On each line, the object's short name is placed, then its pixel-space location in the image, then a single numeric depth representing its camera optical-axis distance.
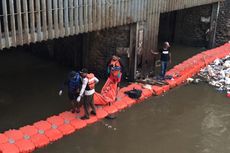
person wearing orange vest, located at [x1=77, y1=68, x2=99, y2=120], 9.98
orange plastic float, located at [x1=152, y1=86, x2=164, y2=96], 12.53
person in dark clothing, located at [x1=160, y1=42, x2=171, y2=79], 13.08
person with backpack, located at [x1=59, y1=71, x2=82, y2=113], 10.03
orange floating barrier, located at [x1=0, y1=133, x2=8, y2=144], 9.07
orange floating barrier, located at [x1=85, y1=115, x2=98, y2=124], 10.43
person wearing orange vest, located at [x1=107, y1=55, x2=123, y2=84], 11.15
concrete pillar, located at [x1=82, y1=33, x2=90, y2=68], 13.19
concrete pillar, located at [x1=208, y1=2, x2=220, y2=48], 17.45
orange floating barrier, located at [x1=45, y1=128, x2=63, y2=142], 9.52
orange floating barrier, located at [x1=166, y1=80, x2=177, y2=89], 13.18
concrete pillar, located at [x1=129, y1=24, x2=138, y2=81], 12.73
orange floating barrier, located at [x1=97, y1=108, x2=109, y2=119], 10.74
